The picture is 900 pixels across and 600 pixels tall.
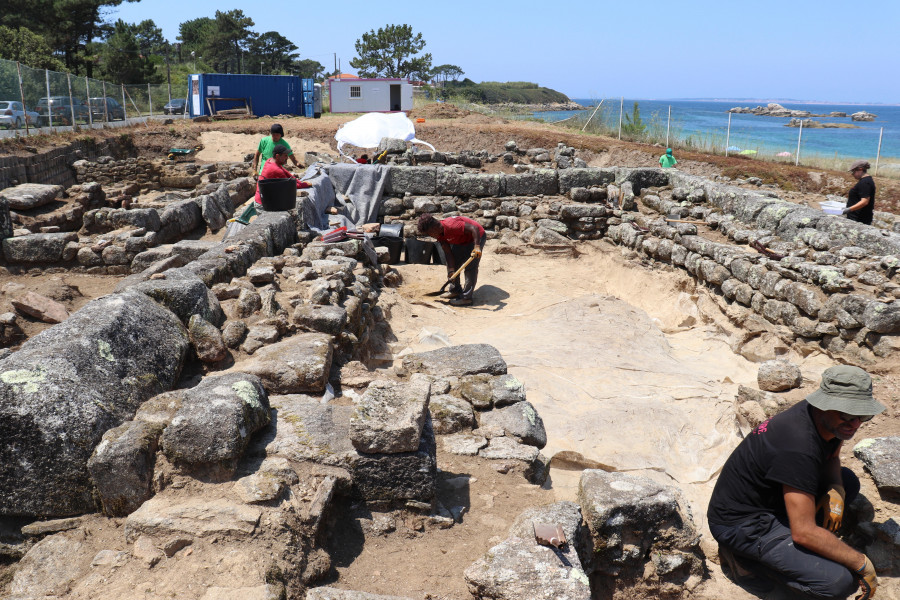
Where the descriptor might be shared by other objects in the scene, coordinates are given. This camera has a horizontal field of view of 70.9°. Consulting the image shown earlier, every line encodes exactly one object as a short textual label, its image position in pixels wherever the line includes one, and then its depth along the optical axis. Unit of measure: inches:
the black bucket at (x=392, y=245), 405.1
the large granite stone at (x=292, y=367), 159.0
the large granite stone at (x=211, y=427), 116.4
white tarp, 608.7
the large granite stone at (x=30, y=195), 402.6
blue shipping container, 1274.6
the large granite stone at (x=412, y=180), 475.2
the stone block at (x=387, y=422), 120.1
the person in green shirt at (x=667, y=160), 580.4
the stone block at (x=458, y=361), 194.7
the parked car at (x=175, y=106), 1332.4
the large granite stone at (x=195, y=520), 105.4
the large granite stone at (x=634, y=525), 125.9
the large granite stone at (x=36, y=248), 268.8
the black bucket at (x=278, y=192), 329.1
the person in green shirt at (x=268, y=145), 378.6
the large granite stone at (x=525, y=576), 97.6
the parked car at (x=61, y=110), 671.1
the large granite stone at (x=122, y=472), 112.7
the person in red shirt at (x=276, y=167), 342.0
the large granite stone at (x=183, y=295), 171.9
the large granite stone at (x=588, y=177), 490.3
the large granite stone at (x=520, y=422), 160.7
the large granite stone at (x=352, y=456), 123.1
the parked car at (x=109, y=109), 845.2
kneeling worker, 121.5
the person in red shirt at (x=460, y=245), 349.1
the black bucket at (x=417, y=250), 418.0
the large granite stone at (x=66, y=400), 111.1
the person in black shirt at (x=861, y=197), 355.9
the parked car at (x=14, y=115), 583.8
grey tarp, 466.0
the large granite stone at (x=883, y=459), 152.6
